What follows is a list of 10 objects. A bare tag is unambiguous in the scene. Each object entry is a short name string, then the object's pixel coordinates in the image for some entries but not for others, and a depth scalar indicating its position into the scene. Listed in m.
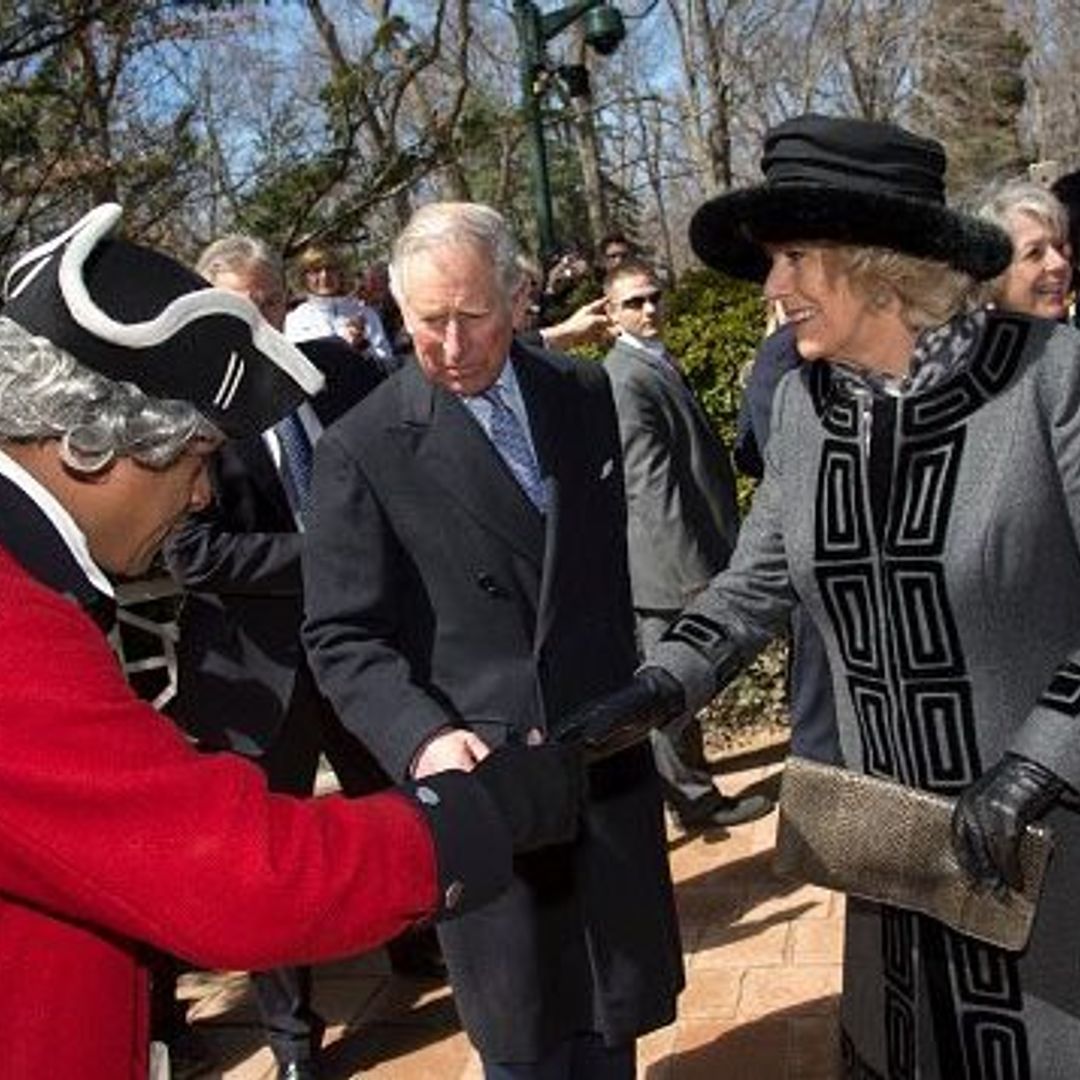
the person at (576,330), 5.12
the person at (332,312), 7.05
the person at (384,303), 7.36
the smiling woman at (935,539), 2.09
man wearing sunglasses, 5.03
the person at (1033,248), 4.28
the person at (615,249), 6.71
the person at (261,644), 3.79
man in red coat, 1.38
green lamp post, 11.40
